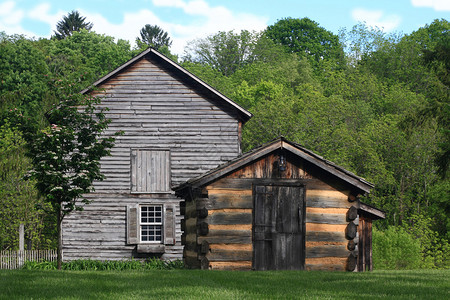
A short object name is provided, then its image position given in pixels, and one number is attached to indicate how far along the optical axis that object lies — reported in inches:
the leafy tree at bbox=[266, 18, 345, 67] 3164.4
